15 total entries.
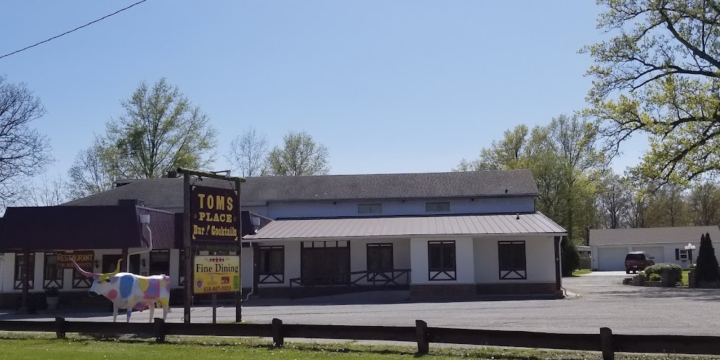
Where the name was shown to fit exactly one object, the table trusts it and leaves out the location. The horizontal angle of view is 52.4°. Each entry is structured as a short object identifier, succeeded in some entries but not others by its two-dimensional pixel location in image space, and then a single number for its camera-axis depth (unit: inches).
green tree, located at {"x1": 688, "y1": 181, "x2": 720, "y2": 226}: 3186.5
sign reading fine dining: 724.0
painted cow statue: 714.2
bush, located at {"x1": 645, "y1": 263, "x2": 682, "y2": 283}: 1483.8
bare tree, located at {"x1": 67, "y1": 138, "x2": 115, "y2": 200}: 2361.0
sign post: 714.8
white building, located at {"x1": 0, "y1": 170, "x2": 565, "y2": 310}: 1252.5
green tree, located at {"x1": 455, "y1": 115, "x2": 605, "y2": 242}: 2425.0
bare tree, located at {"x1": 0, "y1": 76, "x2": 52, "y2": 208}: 1504.7
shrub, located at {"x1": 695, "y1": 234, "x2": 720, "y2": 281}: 1440.7
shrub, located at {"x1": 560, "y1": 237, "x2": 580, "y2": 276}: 2218.3
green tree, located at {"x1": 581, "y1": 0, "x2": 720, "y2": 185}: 1393.9
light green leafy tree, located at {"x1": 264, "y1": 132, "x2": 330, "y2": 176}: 2620.6
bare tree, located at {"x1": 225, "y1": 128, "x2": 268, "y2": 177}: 2709.2
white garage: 2588.6
